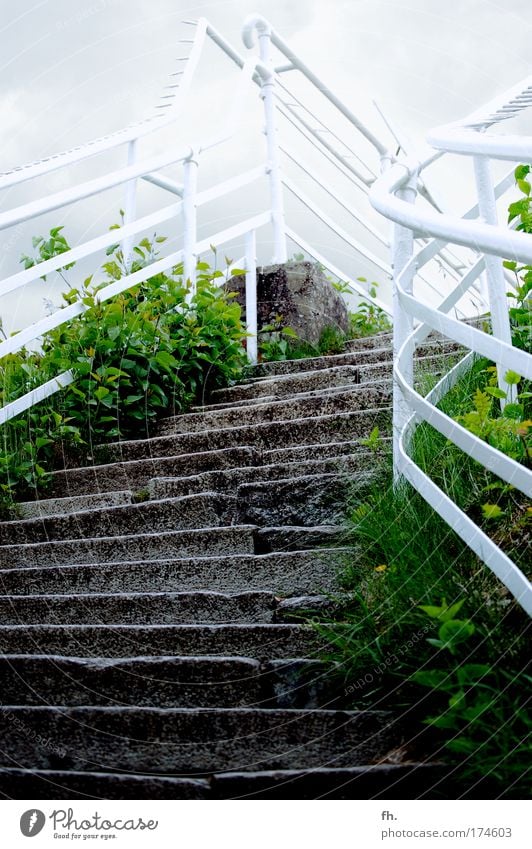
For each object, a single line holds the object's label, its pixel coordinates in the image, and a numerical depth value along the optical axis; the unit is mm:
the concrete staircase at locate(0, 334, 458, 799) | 1780
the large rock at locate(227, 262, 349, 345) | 4816
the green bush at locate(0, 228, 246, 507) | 3729
